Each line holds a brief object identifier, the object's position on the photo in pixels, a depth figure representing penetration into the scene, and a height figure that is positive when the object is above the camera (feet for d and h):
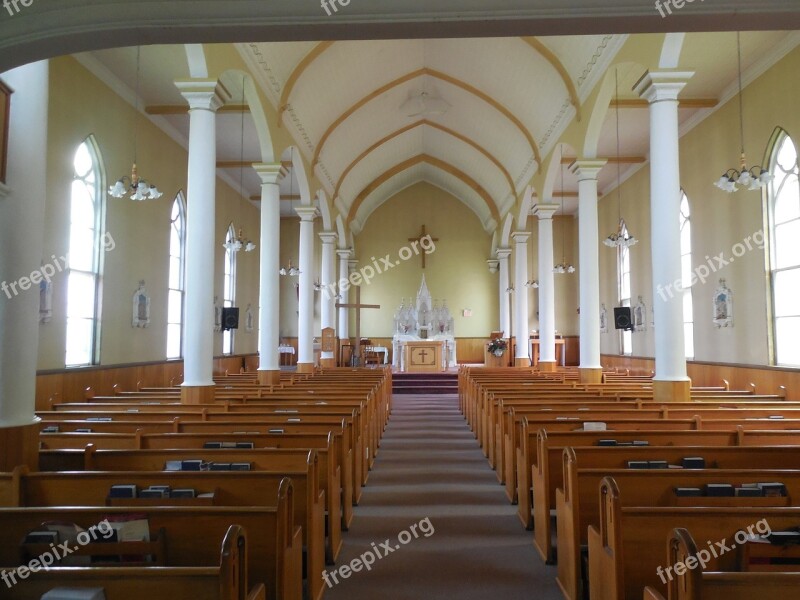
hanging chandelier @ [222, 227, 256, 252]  39.22 +7.21
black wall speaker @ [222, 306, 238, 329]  33.80 +1.87
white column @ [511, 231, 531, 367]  56.08 +5.00
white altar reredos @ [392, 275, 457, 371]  72.49 +3.69
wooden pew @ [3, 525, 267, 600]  6.86 -2.59
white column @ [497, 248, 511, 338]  69.72 +7.44
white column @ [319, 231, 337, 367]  59.26 +6.72
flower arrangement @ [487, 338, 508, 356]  64.18 +0.43
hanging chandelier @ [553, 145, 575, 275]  50.37 +6.86
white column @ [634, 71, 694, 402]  24.86 +5.23
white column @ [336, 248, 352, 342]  70.56 +7.11
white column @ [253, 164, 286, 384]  36.99 +4.73
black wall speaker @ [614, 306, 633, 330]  34.71 +1.89
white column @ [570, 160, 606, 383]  35.68 +4.67
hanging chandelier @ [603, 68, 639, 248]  38.32 +7.10
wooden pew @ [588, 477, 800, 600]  8.96 -2.70
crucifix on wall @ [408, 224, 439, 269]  79.38 +14.67
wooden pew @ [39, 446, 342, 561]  13.47 -2.36
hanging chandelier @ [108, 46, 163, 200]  24.16 +6.54
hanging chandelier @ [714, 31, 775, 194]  23.88 +6.92
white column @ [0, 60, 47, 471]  13.10 +1.87
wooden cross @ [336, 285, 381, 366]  65.57 +3.97
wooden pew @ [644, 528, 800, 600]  6.70 -2.58
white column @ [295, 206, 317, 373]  47.65 +4.79
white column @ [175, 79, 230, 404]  25.53 +4.67
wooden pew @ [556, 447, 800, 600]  11.36 -2.62
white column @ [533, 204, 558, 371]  46.39 +4.65
